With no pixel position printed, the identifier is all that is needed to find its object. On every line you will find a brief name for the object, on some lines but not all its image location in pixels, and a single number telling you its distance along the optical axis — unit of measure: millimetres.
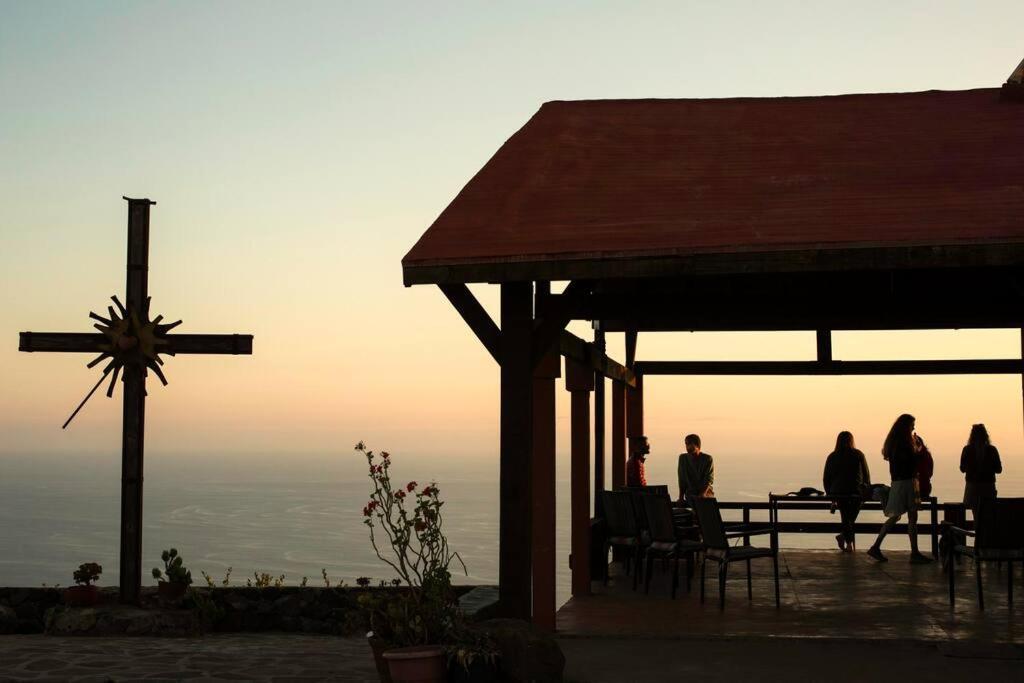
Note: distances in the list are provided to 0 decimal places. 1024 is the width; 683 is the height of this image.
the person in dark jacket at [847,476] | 13945
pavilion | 7406
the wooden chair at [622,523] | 11234
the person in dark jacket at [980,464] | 12508
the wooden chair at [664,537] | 10523
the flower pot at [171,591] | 10648
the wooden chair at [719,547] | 9742
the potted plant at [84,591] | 10484
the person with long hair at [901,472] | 12672
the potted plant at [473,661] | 6602
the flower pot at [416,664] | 6590
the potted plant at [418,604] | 6617
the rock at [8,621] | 10859
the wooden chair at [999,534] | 9367
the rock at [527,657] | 6691
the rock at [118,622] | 10188
